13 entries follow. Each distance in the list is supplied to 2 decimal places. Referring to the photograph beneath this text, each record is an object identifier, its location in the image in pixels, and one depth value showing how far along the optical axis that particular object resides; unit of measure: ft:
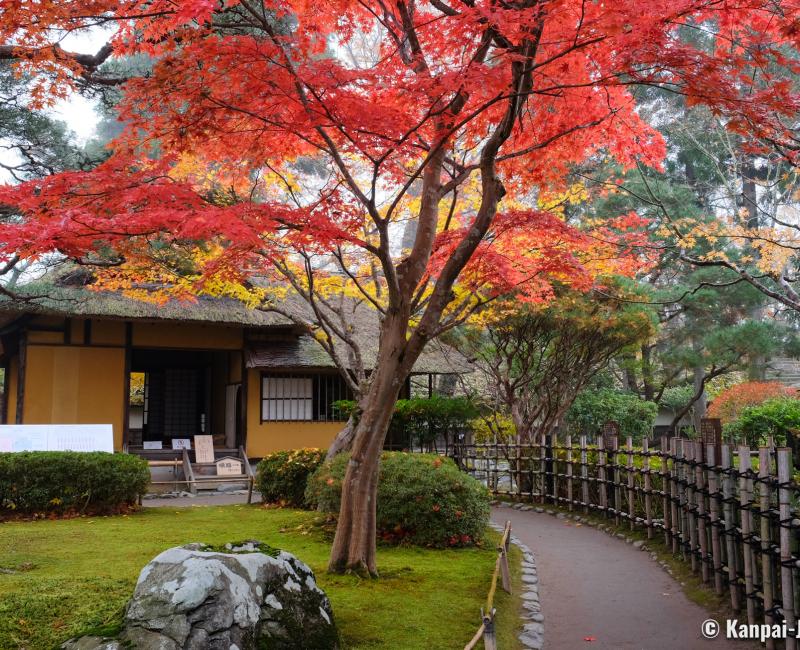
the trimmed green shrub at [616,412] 66.59
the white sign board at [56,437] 36.29
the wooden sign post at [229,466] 53.16
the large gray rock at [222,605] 11.66
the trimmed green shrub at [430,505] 26.66
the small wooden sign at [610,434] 33.27
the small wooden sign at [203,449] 54.34
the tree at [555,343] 46.70
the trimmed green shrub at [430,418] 48.73
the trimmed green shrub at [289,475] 38.34
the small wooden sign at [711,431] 22.70
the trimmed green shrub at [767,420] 47.24
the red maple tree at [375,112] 16.92
